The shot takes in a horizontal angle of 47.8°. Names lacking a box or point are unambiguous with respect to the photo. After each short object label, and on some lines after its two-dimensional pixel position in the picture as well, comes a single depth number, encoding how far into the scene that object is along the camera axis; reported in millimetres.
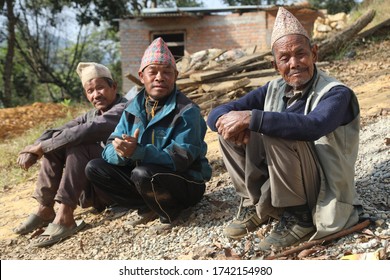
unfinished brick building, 14188
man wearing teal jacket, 3002
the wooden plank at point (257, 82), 7332
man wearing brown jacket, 3406
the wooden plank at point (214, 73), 7578
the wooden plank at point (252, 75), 7688
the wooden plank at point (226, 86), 7176
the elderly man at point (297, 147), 2359
